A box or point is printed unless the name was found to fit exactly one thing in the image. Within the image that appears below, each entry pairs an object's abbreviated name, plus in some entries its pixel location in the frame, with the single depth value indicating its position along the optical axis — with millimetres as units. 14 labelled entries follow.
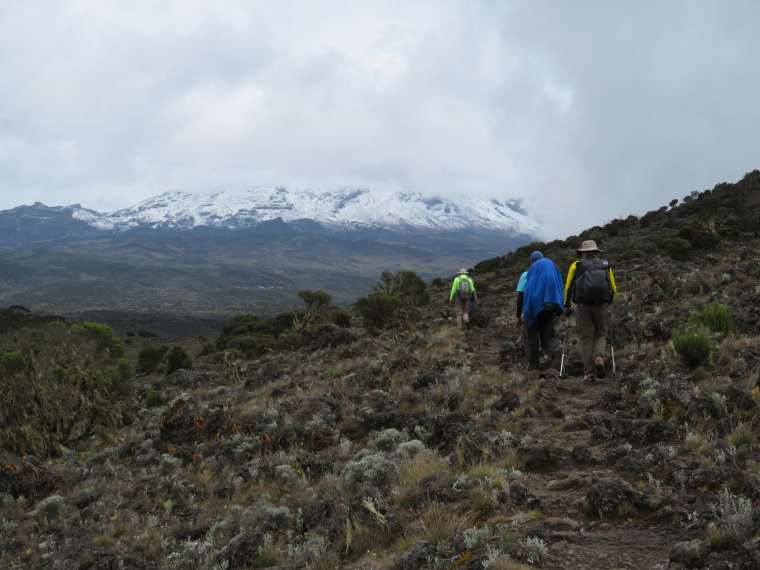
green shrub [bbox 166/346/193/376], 31172
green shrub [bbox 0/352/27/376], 13783
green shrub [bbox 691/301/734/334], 7488
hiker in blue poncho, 8320
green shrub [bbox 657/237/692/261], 21953
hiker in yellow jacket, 7668
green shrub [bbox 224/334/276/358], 29281
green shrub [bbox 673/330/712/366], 6422
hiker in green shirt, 14219
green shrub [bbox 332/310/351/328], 26922
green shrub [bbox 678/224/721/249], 21703
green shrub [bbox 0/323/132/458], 10070
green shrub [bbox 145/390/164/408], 15455
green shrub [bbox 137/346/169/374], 36844
